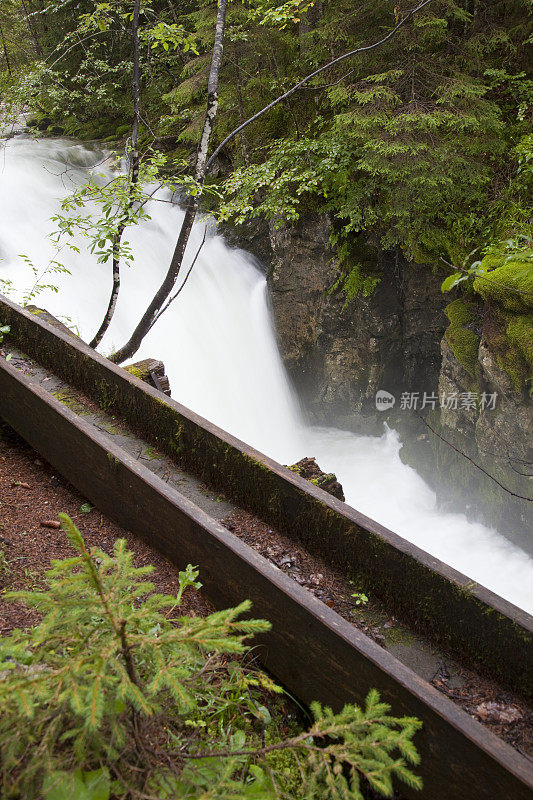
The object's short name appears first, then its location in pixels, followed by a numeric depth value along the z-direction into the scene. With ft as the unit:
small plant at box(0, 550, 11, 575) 6.97
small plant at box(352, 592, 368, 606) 7.50
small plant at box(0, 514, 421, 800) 3.35
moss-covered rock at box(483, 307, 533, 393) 20.43
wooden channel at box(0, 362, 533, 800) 4.41
